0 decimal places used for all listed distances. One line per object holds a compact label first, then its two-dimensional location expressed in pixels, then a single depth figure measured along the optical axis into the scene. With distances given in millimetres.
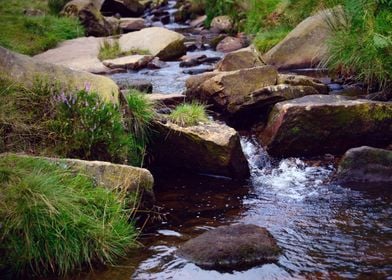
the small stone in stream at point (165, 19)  21958
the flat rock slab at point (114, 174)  4891
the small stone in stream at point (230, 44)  14459
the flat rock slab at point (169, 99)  8150
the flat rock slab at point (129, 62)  12750
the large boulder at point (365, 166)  6301
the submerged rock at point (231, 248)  4320
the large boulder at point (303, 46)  11125
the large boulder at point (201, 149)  6559
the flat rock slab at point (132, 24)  19609
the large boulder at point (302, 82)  8609
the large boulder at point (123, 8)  23328
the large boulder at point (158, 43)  13969
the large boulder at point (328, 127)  7094
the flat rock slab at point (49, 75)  6090
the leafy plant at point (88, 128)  5625
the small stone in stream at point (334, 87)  9391
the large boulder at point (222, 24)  17219
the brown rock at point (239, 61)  10312
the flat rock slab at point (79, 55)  12672
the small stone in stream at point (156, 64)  12984
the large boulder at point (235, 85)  8352
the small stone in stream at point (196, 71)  11906
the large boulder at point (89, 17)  17875
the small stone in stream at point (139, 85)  9242
